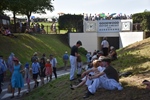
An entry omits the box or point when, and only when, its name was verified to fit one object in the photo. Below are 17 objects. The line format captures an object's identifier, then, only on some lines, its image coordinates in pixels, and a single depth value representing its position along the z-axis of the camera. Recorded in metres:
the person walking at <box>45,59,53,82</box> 12.09
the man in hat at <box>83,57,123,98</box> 6.44
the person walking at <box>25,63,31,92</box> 10.35
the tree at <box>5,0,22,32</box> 16.88
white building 24.47
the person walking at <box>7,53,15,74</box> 14.04
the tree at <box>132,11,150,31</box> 24.11
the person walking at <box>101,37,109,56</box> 12.17
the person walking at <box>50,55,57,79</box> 12.93
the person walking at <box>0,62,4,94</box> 10.67
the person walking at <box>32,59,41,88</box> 10.67
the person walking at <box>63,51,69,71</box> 18.60
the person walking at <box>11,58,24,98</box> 9.66
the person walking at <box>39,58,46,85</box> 11.59
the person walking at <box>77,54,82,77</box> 9.27
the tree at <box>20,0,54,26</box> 30.90
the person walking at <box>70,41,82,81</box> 8.74
